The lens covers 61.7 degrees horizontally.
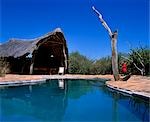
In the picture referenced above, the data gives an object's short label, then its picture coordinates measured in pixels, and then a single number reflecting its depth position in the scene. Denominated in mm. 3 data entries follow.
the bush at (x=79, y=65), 9975
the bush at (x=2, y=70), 6696
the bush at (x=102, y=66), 9634
